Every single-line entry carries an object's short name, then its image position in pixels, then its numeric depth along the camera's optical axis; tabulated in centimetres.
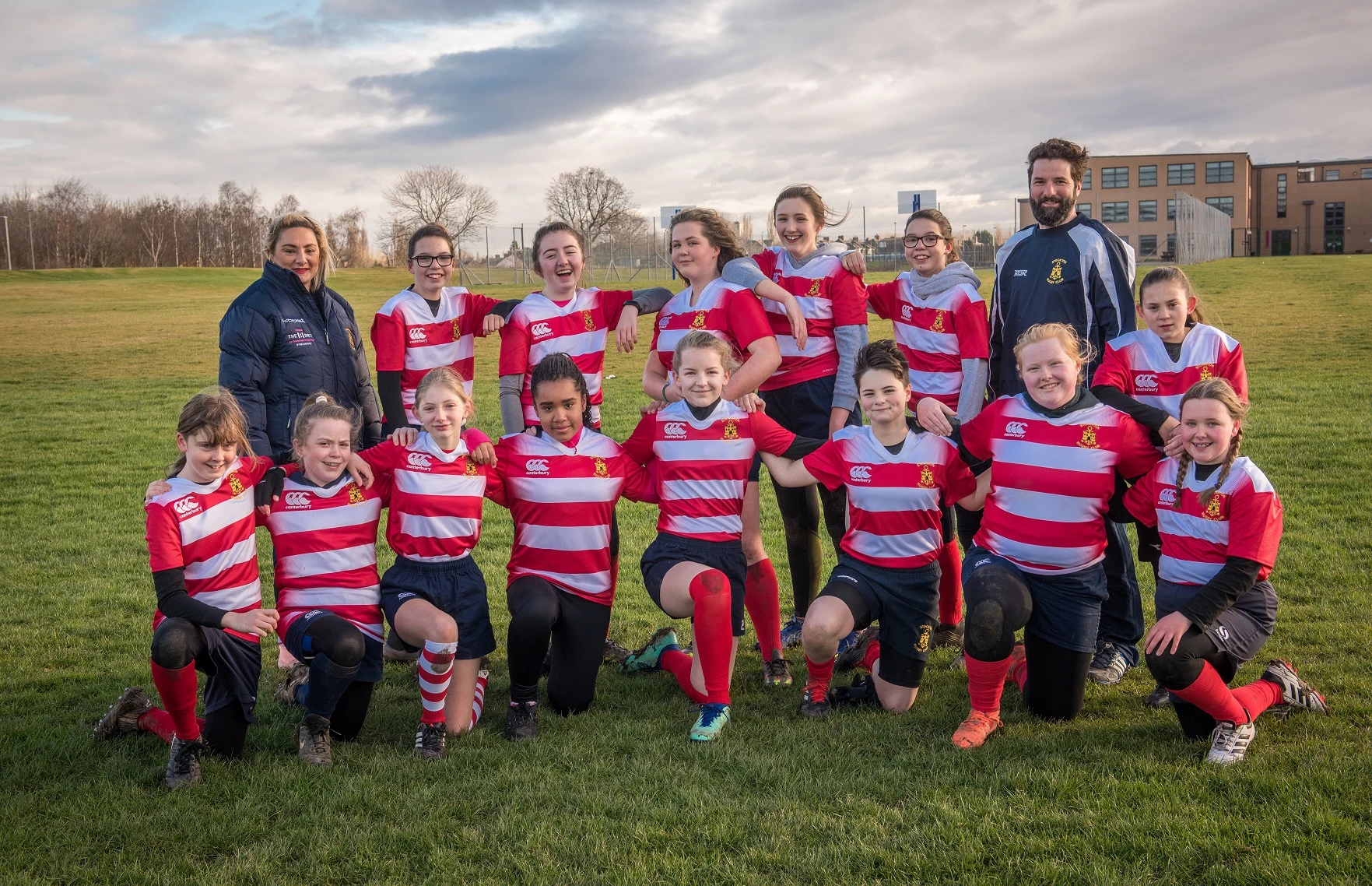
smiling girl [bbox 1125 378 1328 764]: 348
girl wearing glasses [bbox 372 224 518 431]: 463
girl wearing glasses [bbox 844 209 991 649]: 464
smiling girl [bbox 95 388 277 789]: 356
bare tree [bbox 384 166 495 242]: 5253
